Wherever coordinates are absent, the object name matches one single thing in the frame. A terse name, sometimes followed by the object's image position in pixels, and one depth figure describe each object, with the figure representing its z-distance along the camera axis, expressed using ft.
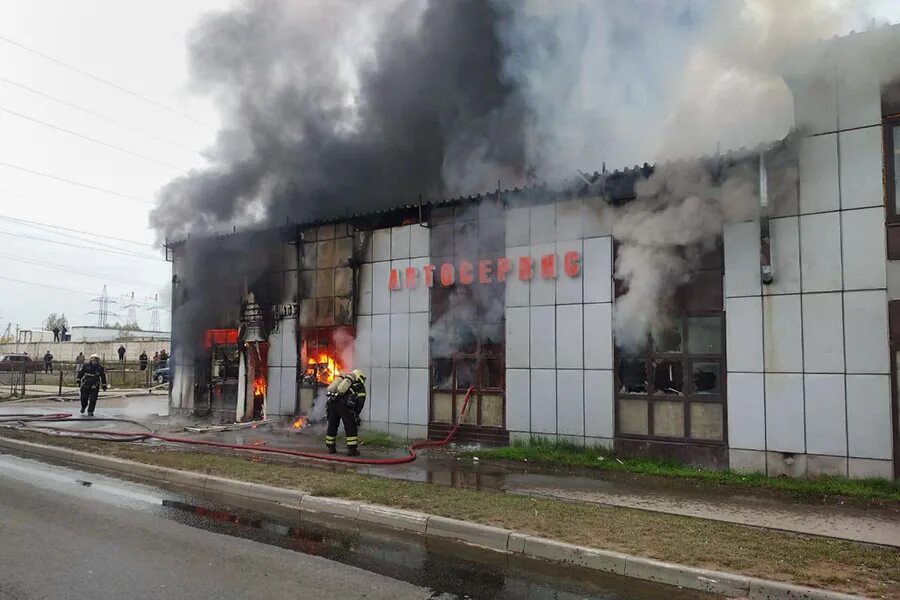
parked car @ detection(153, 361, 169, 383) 88.63
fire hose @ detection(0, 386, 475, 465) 30.86
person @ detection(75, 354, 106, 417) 50.83
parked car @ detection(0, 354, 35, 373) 74.36
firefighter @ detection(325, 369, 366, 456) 32.63
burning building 25.54
